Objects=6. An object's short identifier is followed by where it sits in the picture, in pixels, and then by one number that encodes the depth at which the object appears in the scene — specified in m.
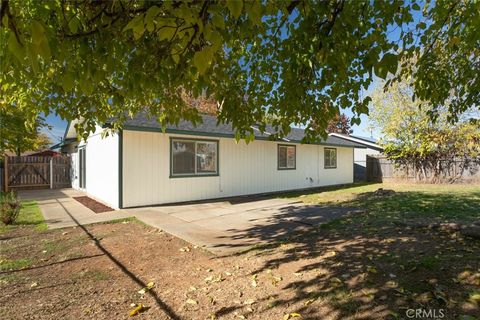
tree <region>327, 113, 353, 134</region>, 40.86
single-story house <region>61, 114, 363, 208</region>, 9.42
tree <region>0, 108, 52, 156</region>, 15.80
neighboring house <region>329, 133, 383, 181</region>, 24.29
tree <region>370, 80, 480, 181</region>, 17.11
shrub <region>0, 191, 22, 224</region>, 7.00
